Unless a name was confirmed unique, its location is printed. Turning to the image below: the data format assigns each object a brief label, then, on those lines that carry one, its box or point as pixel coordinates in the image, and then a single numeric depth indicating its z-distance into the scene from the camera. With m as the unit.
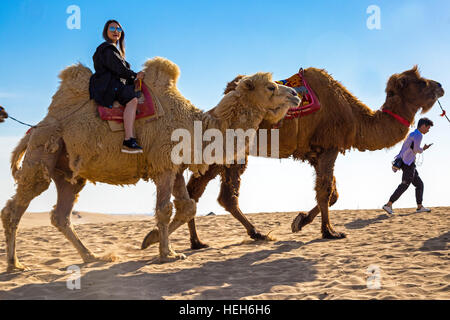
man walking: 10.78
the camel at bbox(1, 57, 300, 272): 5.71
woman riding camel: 5.63
